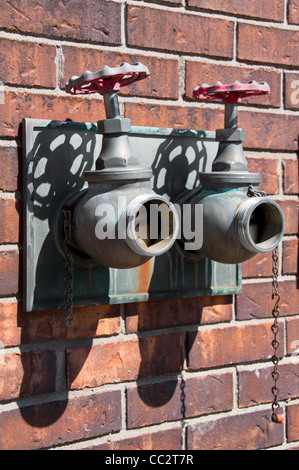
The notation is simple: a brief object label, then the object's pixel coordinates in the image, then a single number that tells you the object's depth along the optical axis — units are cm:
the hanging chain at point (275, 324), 120
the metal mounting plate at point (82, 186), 107
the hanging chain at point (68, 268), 107
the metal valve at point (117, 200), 97
